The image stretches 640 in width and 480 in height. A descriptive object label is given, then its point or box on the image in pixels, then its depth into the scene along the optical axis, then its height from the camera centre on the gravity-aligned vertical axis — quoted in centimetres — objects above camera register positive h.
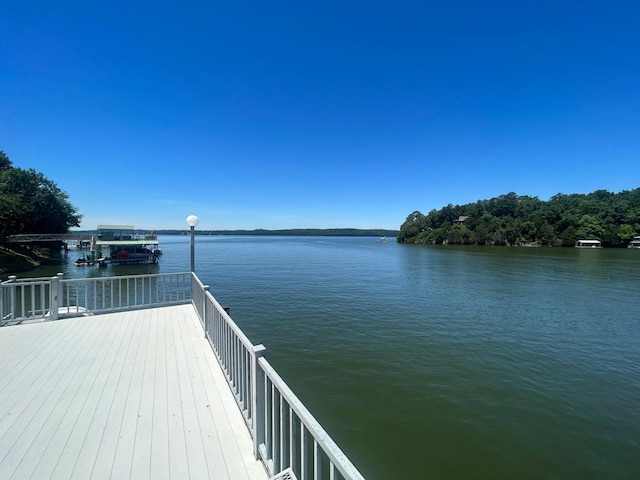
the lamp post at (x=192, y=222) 704 +37
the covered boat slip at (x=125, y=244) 3241 -75
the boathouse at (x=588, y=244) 6228 -171
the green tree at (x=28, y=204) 2748 +395
